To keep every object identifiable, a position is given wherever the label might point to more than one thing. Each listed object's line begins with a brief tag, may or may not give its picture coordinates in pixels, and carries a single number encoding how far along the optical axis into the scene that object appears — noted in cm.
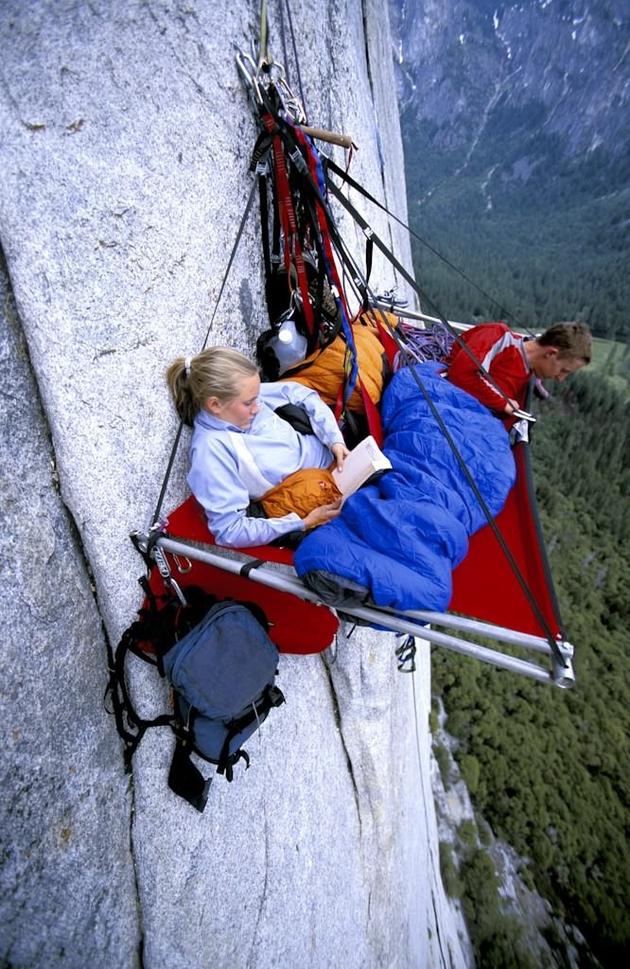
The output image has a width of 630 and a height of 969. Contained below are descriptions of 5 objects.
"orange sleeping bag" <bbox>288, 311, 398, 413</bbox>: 336
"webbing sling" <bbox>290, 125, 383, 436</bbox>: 296
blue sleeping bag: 207
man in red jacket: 347
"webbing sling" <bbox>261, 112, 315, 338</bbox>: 303
